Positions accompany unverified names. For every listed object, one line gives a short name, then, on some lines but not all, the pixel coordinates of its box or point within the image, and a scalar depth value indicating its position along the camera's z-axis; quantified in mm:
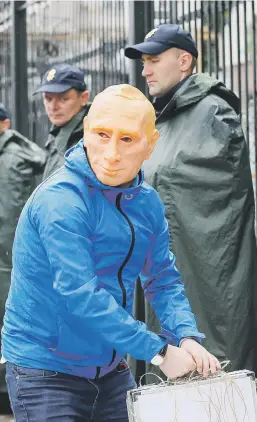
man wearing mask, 2840
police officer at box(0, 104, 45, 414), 6820
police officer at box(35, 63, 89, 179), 6305
